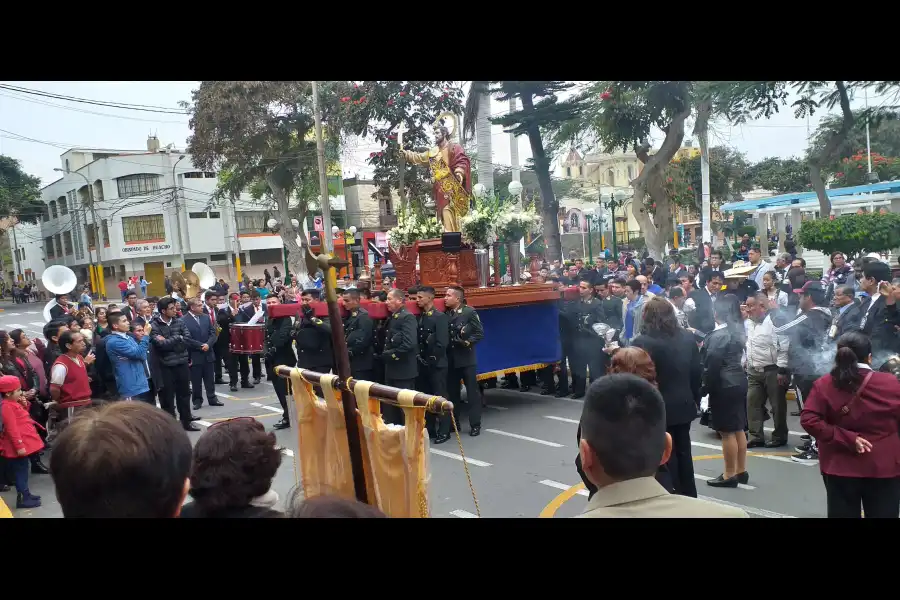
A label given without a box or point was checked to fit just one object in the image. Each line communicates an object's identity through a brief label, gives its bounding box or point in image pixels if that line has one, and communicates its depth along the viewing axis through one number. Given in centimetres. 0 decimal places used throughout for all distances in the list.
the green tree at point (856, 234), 1098
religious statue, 917
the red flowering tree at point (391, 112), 1375
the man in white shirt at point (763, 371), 657
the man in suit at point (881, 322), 593
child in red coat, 593
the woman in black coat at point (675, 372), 454
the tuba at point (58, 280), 1158
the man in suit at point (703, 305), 861
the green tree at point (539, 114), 971
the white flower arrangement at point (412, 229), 918
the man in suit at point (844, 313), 640
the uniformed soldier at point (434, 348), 770
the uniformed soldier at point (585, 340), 931
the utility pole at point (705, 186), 1290
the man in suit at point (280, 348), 862
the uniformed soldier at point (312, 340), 809
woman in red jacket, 348
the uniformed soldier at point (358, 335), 759
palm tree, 1375
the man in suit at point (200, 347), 967
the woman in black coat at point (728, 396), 550
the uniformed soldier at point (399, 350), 741
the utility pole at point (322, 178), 1457
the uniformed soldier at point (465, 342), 782
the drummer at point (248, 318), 1123
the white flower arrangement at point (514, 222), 902
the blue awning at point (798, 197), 1328
